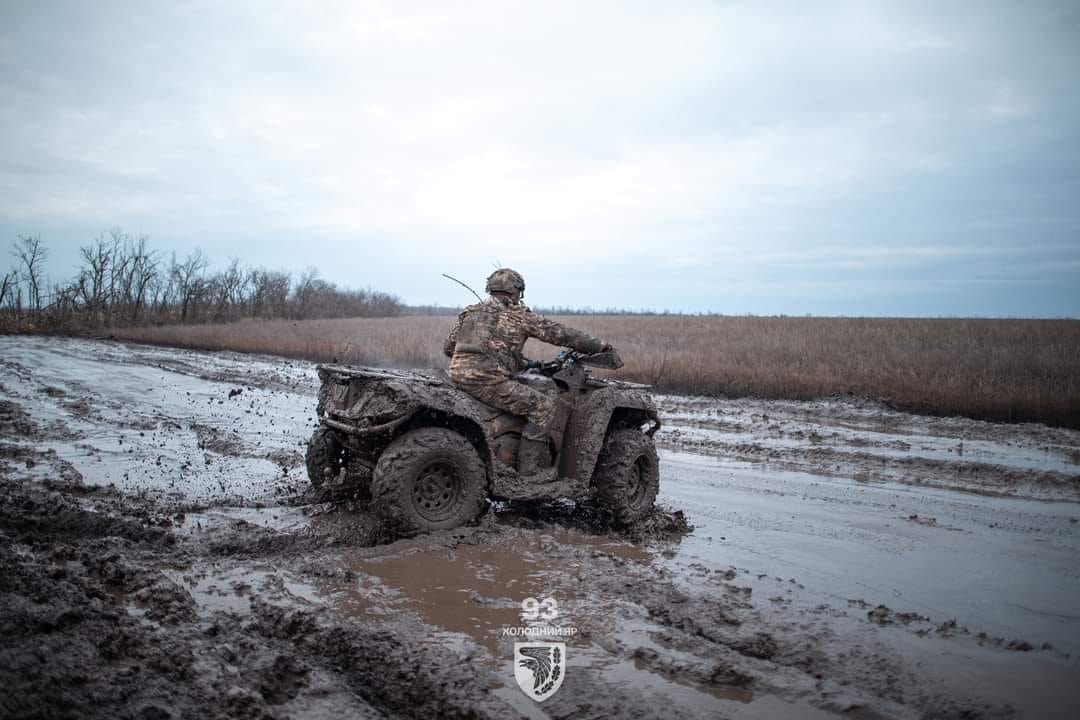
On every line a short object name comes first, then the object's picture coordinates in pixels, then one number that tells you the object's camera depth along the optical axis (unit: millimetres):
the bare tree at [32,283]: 49250
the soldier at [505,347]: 6293
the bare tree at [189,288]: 53969
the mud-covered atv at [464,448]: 5770
